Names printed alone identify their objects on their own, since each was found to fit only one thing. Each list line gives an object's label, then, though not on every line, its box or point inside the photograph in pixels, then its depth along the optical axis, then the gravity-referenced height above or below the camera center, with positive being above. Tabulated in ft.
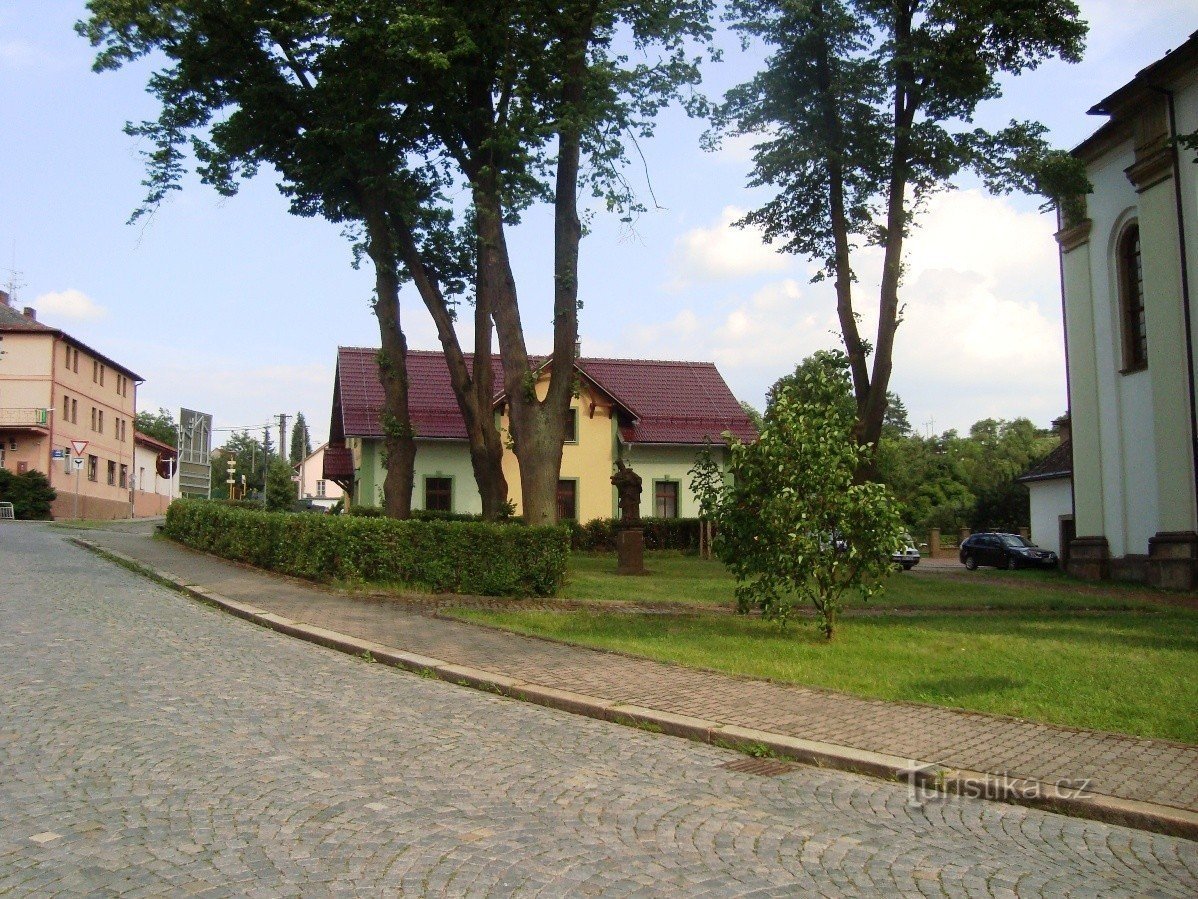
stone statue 87.10 +3.33
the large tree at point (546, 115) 59.26 +24.58
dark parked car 121.70 -2.85
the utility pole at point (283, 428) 222.89 +22.46
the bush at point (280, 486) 241.14 +11.10
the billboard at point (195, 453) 252.83 +20.05
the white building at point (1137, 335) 78.07 +15.76
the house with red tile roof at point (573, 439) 124.57 +11.20
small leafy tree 40.81 +0.78
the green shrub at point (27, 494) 156.25 +6.03
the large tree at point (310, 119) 60.44 +25.89
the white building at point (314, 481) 347.97 +18.41
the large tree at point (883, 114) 77.00 +32.58
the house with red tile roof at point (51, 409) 178.29 +22.10
